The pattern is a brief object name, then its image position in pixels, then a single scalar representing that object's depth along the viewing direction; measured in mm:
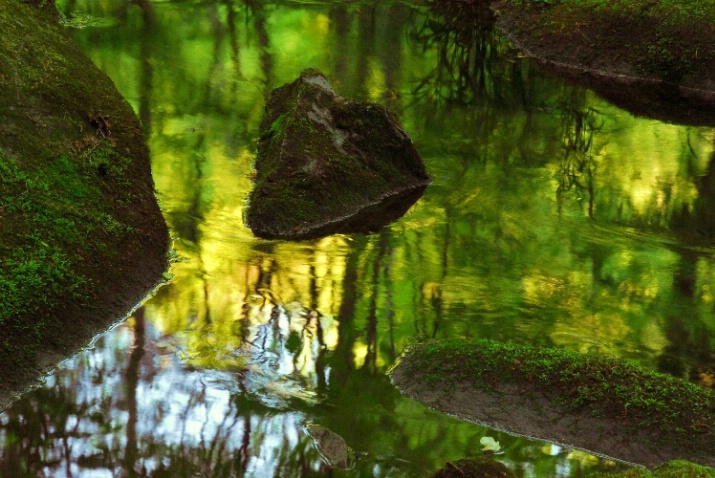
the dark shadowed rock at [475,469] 8531
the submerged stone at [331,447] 9891
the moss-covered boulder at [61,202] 11547
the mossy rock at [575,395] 10242
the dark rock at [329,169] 16266
